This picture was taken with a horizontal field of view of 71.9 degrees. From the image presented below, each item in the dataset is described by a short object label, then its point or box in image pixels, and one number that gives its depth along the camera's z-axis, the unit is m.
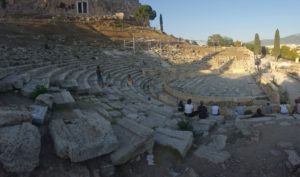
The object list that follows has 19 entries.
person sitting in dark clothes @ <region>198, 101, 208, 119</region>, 6.90
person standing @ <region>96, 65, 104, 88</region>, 9.53
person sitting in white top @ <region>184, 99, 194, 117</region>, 7.45
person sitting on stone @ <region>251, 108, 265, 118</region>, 7.05
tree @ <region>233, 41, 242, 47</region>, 44.89
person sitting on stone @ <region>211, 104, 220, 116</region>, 7.96
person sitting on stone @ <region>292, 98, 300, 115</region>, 7.85
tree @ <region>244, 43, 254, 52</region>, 45.50
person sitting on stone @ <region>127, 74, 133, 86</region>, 11.68
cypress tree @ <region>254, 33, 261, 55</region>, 38.56
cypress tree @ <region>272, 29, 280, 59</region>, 35.02
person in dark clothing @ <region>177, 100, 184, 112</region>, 8.06
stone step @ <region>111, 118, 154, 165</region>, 3.67
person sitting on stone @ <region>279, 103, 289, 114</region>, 7.65
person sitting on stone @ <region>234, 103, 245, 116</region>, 7.90
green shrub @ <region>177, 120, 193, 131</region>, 5.25
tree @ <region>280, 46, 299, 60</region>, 38.27
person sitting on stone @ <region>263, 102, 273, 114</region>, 8.01
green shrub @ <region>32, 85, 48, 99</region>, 5.37
